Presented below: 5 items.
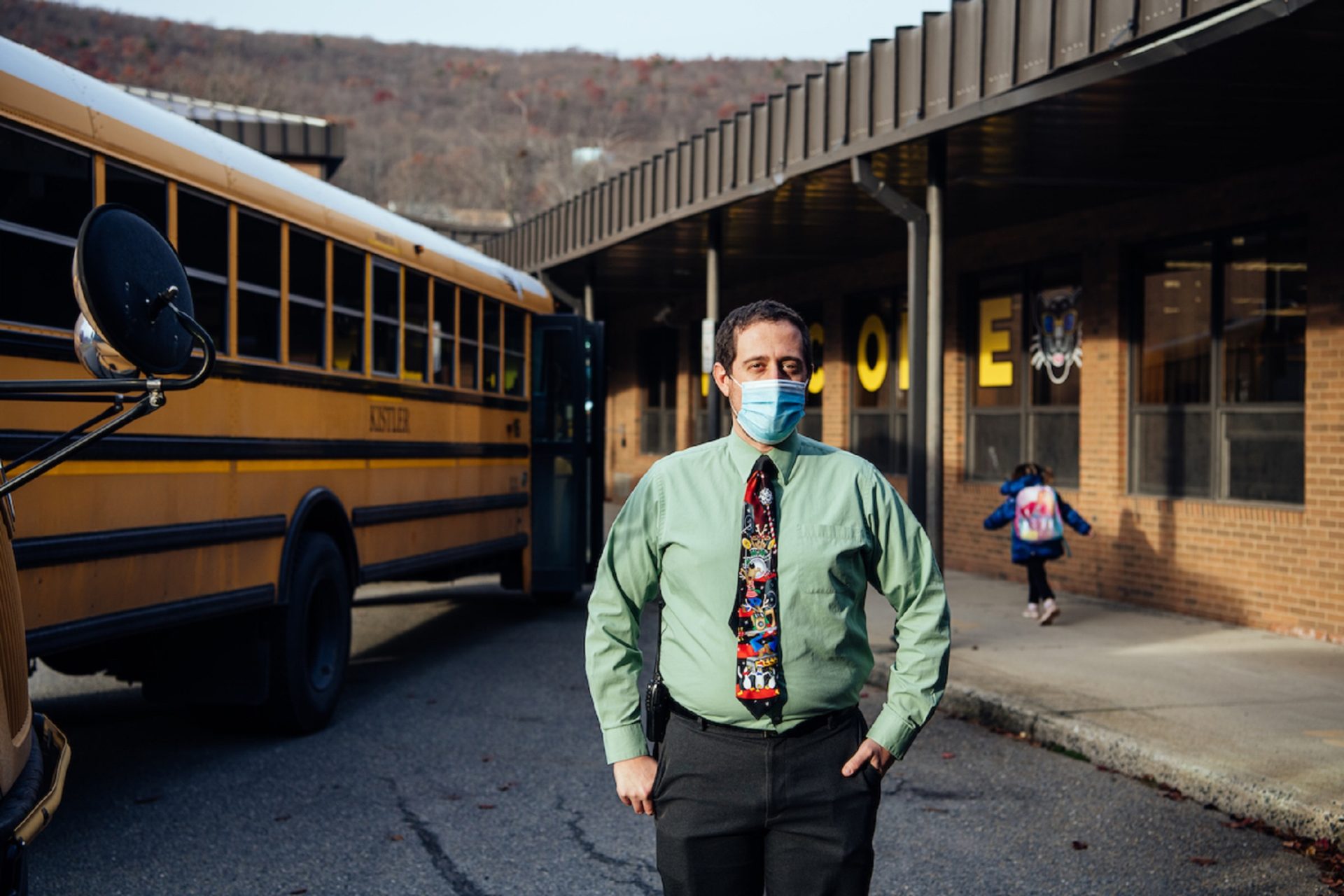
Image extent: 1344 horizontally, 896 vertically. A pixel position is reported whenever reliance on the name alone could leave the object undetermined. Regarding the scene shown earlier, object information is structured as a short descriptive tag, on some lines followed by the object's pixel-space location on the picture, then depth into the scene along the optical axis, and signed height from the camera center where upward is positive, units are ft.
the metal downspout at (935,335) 32.48 +1.96
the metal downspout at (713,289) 47.60 +4.56
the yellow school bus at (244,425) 16.78 -0.09
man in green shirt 8.91 -1.47
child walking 35.06 -2.60
